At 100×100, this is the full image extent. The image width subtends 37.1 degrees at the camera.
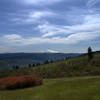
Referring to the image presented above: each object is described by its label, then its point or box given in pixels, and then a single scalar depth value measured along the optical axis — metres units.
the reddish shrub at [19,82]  13.43
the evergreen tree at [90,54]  41.80
